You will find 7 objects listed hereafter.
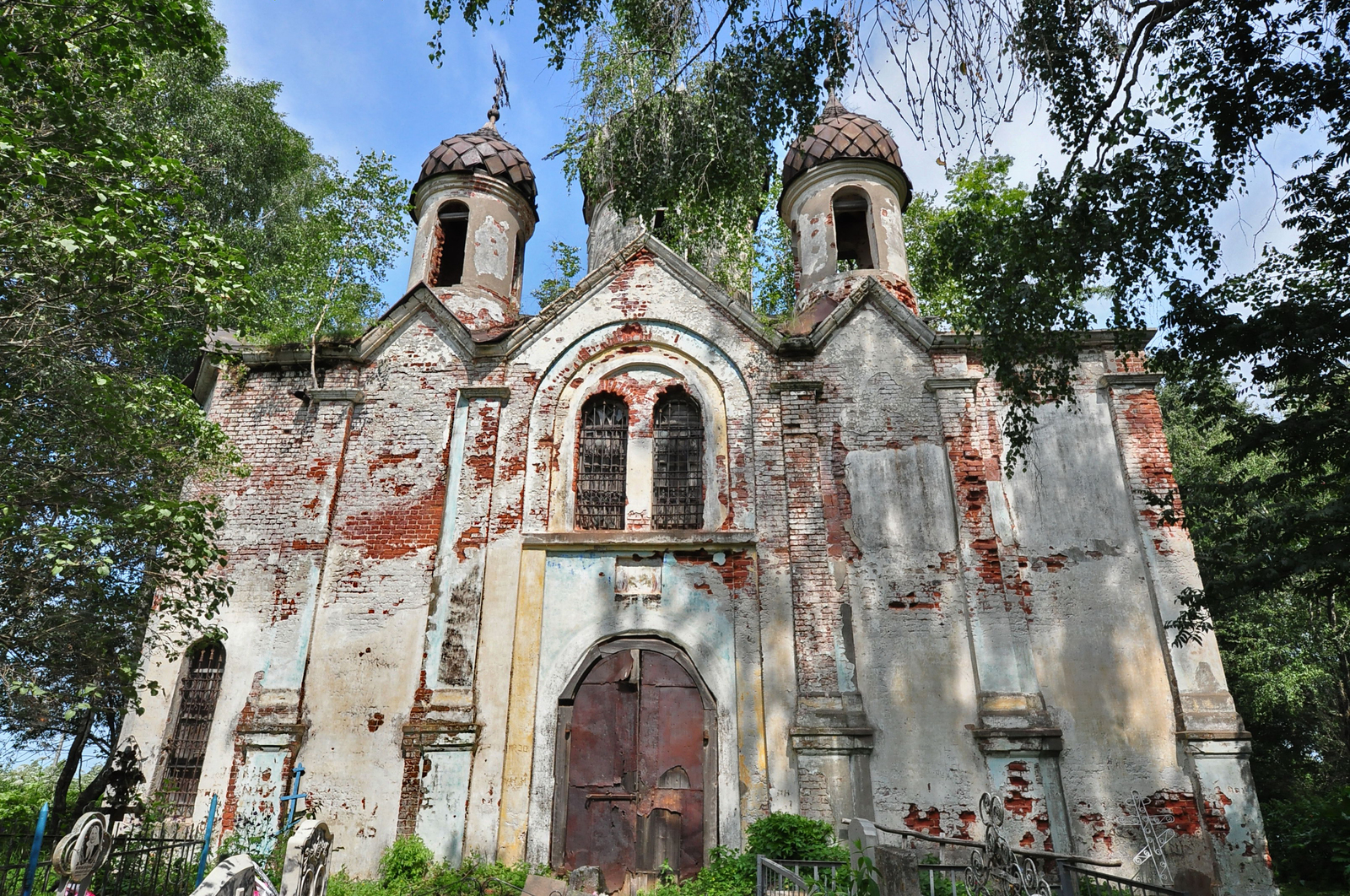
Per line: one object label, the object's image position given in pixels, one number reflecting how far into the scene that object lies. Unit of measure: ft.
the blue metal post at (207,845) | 26.81
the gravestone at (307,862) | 23.98
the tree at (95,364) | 24.77
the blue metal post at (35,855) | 18.66
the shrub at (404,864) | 28.89
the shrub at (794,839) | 27.45
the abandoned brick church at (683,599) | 30.09
